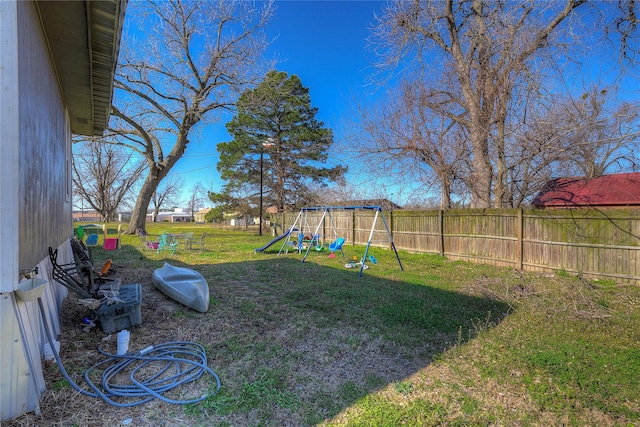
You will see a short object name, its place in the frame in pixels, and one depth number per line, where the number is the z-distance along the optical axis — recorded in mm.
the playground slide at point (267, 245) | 11280
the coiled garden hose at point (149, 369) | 2465
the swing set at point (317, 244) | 9164
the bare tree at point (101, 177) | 33031
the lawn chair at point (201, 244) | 12587
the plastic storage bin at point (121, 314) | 3596
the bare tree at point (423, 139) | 11609
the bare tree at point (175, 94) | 14852
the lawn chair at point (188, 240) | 11742
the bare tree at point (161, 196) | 51844
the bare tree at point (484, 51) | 9375
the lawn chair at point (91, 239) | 9959
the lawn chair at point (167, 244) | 11016
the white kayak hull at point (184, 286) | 4566
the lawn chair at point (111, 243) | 10752
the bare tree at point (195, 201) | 66812
